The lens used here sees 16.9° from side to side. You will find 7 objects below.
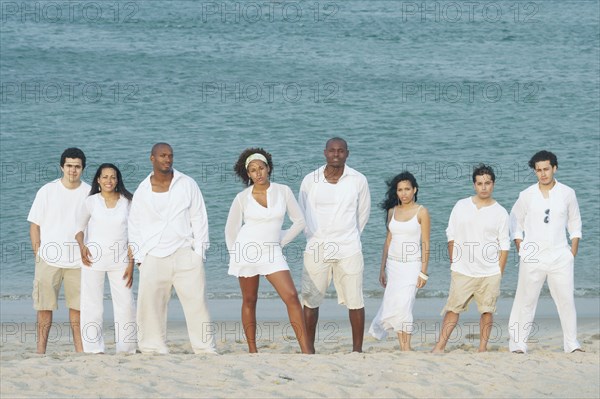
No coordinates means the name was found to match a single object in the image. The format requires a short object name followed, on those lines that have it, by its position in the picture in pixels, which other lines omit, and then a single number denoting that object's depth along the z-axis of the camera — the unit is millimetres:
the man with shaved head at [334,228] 16476
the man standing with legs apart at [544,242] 17046
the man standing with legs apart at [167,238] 15496
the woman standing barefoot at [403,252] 16688
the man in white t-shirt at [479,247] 16821
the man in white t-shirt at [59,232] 16264
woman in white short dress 15867
